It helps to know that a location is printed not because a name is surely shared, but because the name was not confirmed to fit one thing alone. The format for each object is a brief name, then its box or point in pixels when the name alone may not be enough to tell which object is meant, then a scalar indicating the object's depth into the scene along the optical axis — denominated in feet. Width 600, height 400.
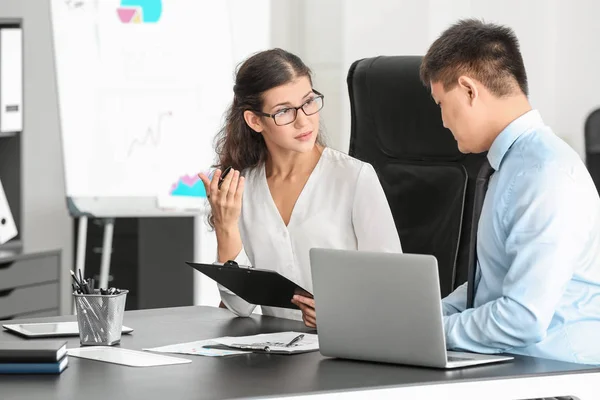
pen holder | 11.03
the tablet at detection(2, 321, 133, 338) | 11.38
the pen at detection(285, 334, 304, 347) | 10.93
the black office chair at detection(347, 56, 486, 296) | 13.01
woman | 12.70
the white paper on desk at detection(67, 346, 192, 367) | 10.43
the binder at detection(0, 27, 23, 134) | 17.73
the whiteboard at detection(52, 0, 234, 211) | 17.77
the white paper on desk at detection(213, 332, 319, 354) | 10.76
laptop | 10.11
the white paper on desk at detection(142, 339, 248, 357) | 10.68
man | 10.29
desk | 9.72
